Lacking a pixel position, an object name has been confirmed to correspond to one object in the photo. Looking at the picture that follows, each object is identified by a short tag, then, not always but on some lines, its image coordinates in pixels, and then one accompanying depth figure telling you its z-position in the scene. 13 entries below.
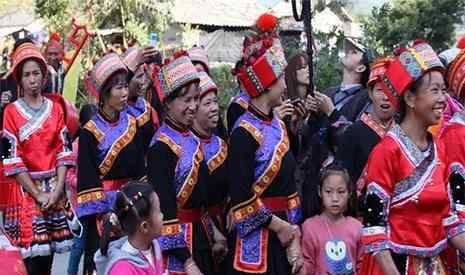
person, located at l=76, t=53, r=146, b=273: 6.10
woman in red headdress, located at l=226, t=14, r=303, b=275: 5.38
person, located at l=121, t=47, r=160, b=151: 6.75
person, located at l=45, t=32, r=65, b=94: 7.61
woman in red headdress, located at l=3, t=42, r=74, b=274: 6.57
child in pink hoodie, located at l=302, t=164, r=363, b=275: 5.86
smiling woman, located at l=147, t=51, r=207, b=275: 5.33
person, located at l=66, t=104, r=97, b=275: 7.59
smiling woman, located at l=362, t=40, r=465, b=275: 4.44
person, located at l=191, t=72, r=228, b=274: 5.73
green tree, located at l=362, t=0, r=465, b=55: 22.78
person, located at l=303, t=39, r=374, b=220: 6.51
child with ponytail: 4.26
